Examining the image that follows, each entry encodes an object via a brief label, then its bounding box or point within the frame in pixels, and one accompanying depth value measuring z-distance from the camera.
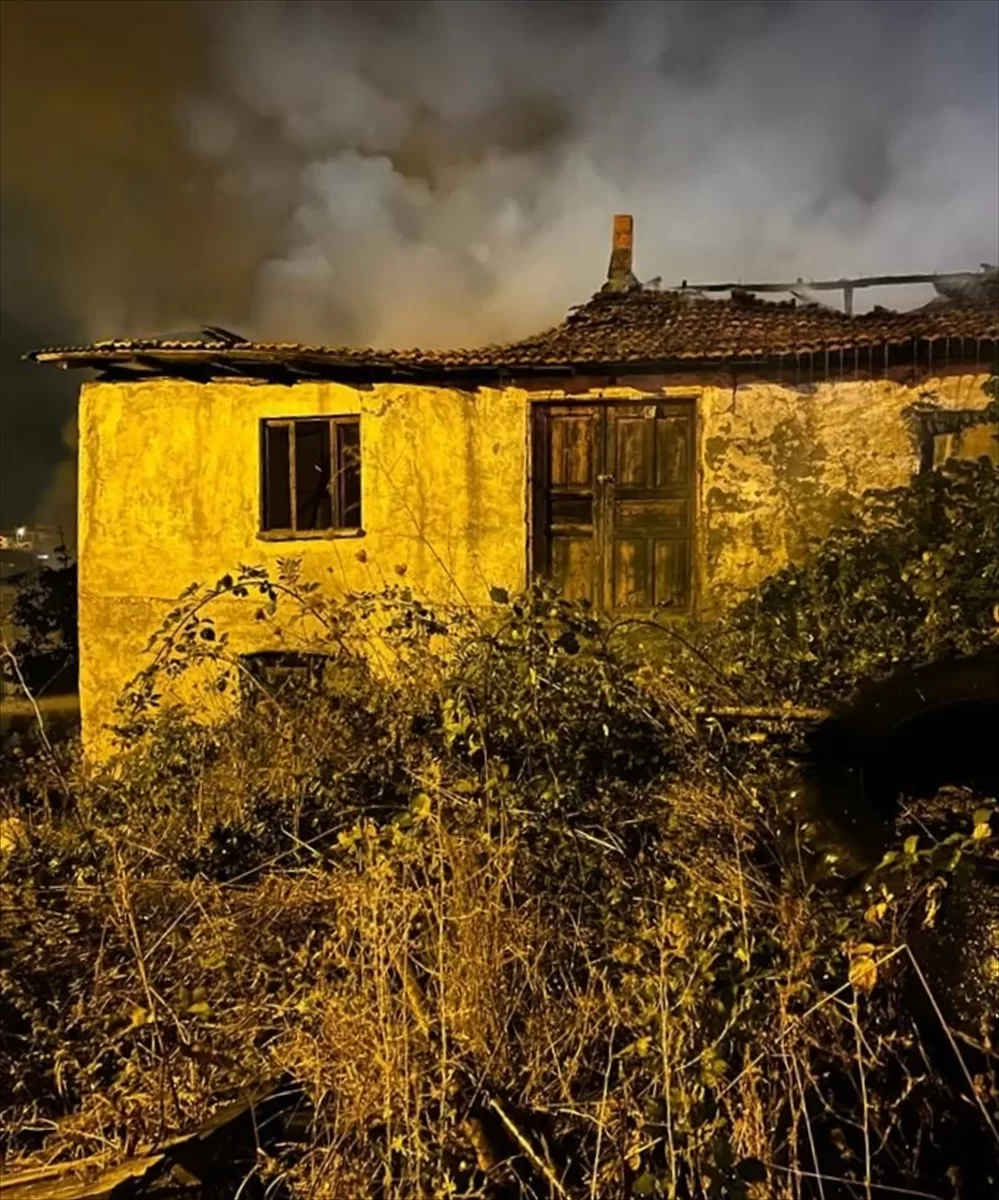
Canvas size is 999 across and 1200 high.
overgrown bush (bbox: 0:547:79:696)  9.27
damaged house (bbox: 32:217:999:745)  8.14
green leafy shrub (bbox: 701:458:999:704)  5.32
